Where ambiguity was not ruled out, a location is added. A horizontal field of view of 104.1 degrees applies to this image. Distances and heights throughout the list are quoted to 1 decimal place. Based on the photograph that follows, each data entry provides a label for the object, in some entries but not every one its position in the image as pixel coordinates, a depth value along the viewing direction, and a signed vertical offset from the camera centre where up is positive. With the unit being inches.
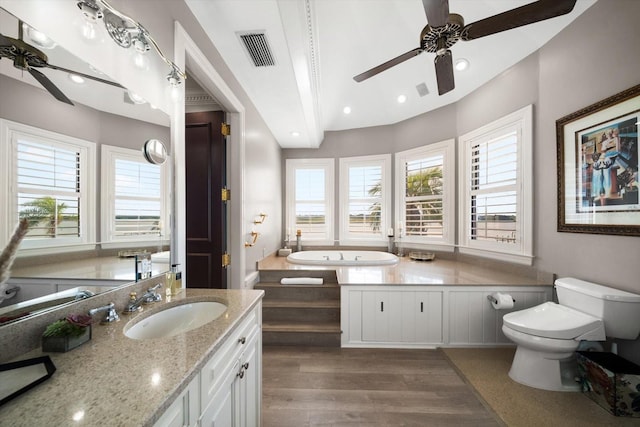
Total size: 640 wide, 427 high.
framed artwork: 69.7 +14.9
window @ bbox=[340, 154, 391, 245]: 168.4 +10.3
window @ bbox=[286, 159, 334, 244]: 178.1 +11.4
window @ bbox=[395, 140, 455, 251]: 140.0 +11.2
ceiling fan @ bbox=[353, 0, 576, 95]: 54.3 +45.8
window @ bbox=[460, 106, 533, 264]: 103.2 +11.7
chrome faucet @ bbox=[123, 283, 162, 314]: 43.6 -16.1
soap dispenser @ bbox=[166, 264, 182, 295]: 52.8 -14.7
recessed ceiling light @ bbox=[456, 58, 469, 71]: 110.0 +67.1
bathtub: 135.2 -26.1
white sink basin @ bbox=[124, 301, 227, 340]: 44.2 -20.3
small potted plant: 30.8 -15.3
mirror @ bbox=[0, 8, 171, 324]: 30.3 +11.9
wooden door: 97.2 +3.8
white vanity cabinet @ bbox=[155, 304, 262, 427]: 29.7 -26.2
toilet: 67.5 -32.1
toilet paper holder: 91.4 -31.6
